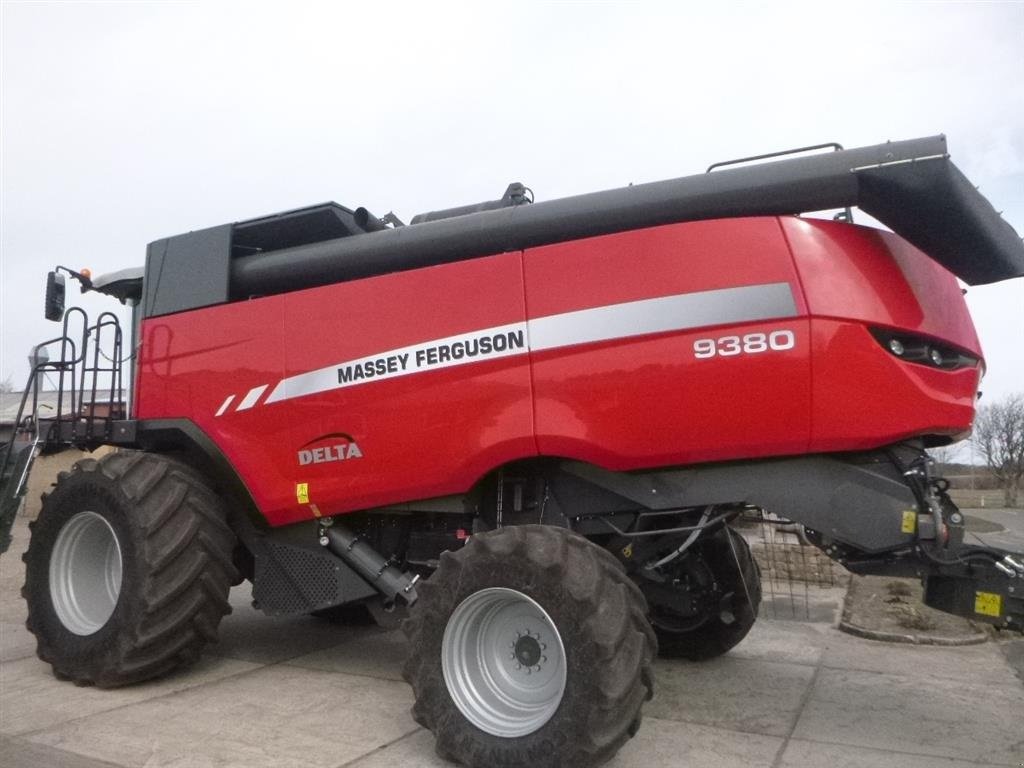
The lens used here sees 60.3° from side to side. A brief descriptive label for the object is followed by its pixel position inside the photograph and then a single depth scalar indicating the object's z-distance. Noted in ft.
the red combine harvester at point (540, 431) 13.17
